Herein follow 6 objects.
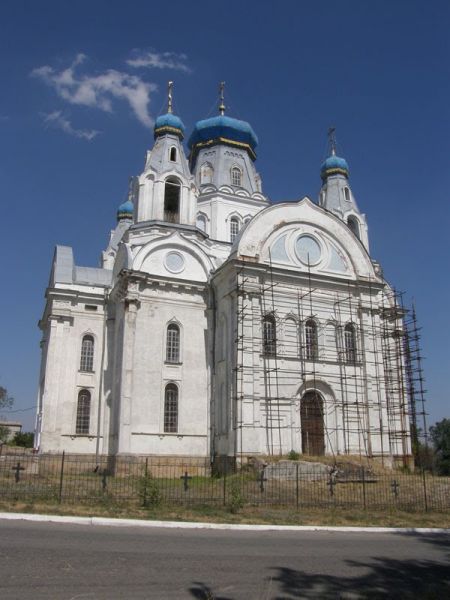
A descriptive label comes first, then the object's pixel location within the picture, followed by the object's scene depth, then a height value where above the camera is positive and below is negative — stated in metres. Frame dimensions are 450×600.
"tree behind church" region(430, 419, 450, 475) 45.22 +1.79
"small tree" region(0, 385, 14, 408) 53.19 +5.89
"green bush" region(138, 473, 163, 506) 13.84 -0.69
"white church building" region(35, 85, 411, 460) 23.44 +5.13
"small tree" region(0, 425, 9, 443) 49.02 +2.55
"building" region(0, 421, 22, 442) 53.43 +3.56
